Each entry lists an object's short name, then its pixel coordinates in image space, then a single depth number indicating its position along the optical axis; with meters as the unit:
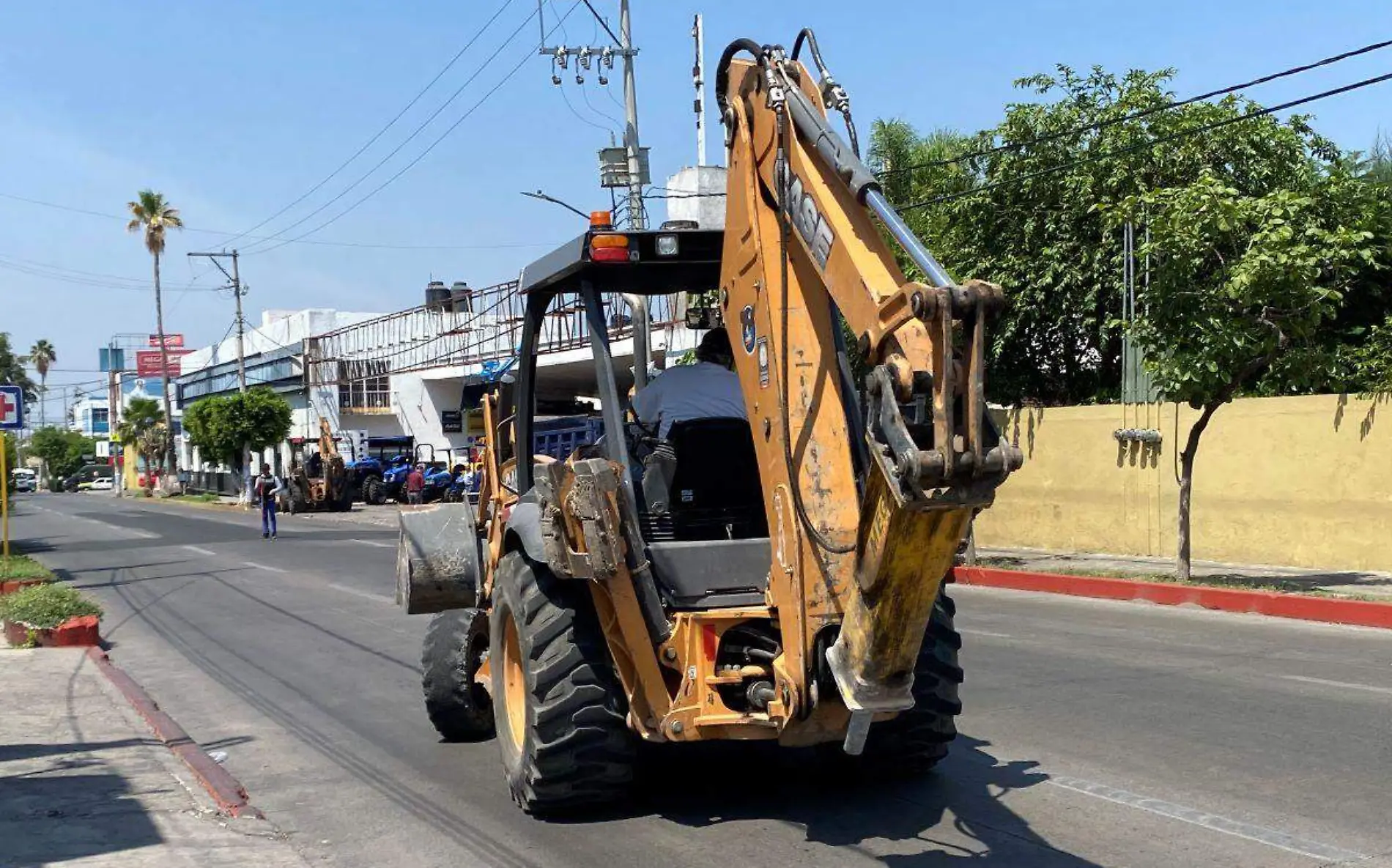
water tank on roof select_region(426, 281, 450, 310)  61.78
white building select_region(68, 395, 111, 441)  149.75
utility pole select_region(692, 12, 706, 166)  33.65
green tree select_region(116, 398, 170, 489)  90.06
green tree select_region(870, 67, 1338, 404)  20.97
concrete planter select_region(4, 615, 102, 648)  13.74
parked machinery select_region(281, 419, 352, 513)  49.00
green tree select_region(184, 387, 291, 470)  56.12
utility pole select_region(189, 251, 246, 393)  60.47
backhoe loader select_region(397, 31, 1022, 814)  4.23
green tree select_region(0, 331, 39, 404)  67.00
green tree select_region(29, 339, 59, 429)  131.25
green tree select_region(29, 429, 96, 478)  130.25
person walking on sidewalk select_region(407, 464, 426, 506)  45.94
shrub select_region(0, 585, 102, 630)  14.15
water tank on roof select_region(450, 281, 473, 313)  43.44
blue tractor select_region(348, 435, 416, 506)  51.66
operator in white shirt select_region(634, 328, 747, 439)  6.48
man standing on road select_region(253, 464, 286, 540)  33.25
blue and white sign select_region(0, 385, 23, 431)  17.31
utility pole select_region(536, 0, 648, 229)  26.23
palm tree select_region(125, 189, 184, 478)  71.31
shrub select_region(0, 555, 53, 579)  18.50
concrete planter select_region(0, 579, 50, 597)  17.45
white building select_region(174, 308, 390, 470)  63.28
